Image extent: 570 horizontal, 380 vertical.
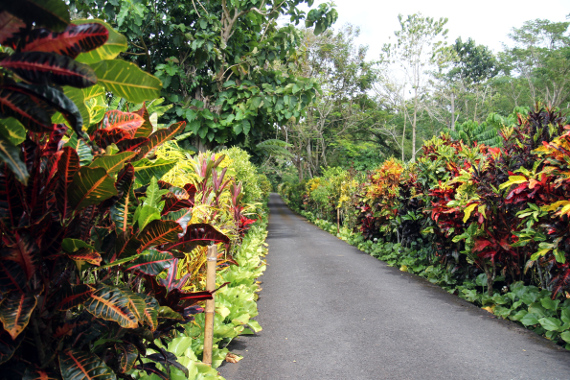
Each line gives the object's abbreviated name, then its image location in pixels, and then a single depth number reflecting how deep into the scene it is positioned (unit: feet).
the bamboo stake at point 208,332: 9.30
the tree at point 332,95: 88.58
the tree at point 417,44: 82.02
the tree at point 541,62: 88.69
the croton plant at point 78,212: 2.87
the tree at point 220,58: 32.35
